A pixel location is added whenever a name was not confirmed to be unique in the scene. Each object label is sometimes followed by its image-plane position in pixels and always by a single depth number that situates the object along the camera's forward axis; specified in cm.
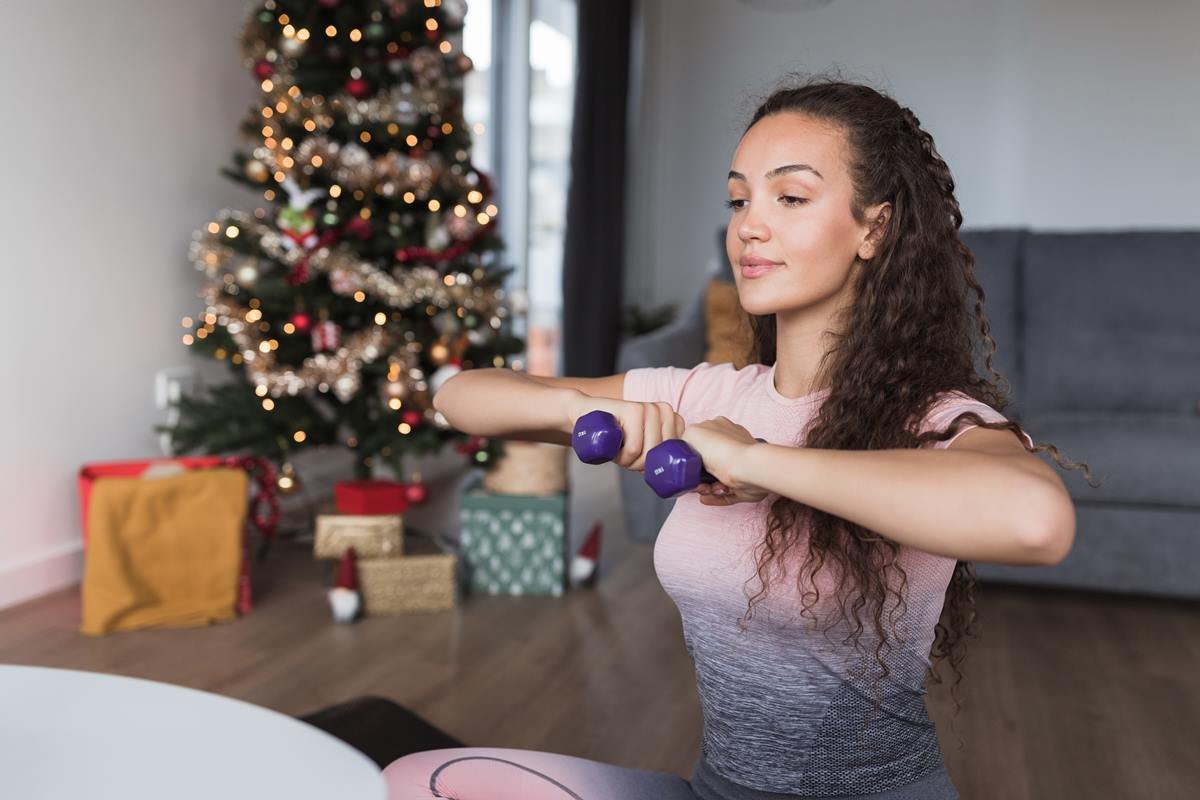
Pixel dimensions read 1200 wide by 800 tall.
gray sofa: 290
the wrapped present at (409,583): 284
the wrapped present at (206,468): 278
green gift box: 302
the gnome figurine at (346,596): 275
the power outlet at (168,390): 325
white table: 89
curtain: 555
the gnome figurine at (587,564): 309
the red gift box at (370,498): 301
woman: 109
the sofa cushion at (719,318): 351
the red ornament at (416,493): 318
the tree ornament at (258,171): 304
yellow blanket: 262
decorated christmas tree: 303
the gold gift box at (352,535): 291
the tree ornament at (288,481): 323
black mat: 188
